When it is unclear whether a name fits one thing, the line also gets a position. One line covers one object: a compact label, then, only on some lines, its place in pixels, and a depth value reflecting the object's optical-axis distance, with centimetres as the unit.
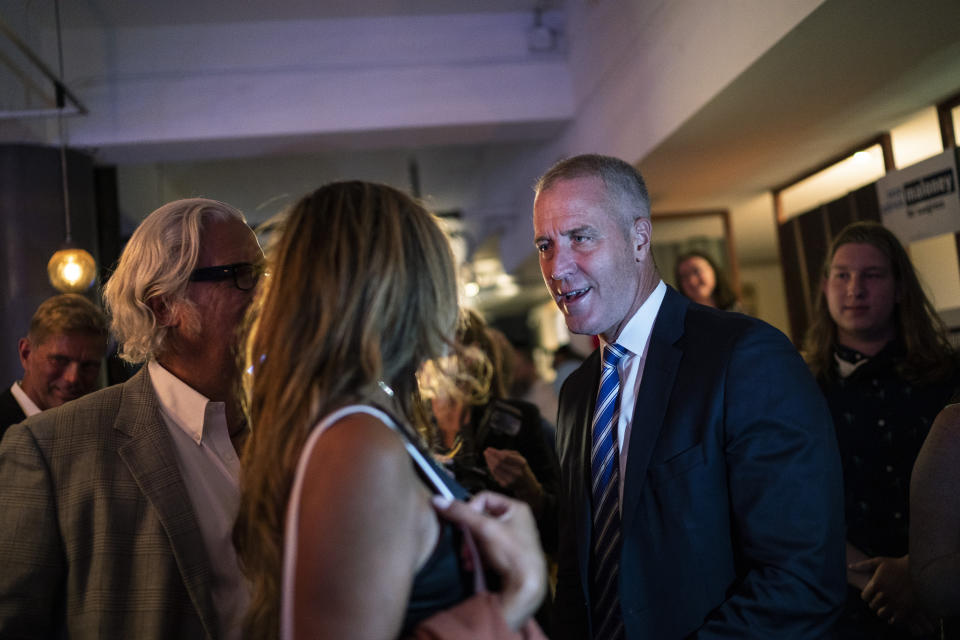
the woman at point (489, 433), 279
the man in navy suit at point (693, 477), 163
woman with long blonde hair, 100
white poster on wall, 408
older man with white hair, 156
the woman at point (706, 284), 496
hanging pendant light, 523
